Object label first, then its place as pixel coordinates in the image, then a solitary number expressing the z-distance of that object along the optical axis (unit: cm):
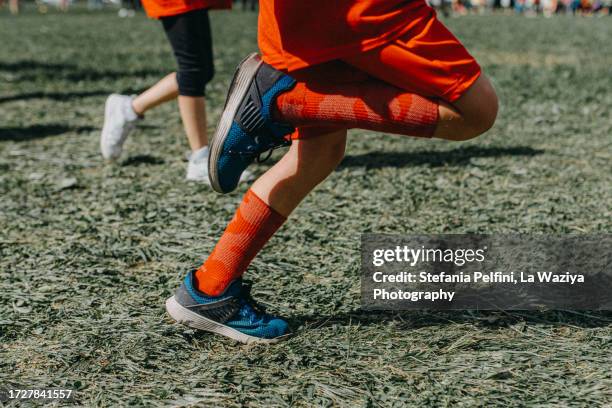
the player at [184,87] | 785
